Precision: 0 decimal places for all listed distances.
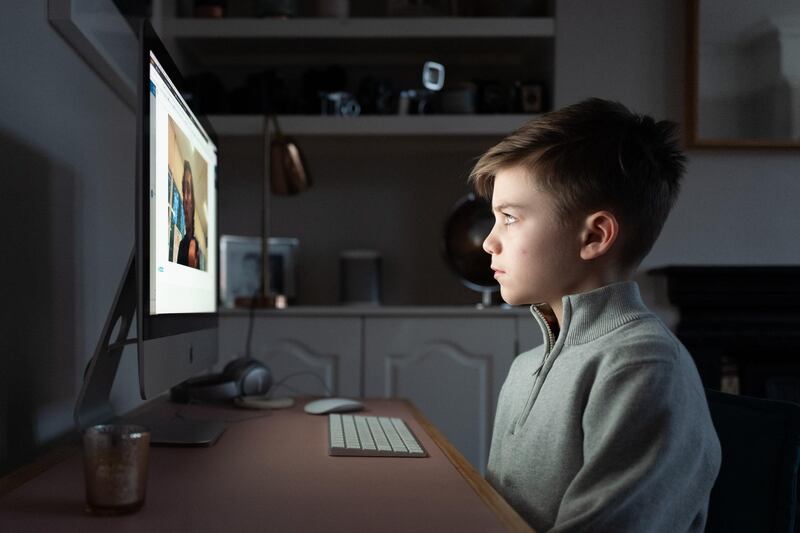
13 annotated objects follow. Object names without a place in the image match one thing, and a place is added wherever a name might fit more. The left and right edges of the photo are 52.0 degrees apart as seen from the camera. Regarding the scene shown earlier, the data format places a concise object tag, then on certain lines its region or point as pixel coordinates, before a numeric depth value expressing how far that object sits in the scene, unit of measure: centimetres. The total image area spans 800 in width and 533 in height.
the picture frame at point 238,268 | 242
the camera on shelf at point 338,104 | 244
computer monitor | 87
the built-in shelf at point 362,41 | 240
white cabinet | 229
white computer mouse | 136
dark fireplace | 240
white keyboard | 100
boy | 77
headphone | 151
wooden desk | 69
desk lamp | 226
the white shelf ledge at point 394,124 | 240
